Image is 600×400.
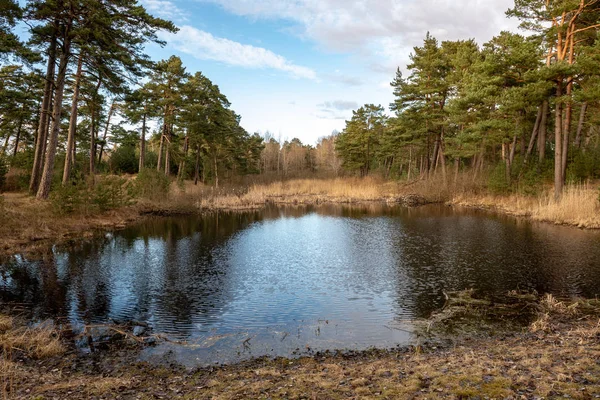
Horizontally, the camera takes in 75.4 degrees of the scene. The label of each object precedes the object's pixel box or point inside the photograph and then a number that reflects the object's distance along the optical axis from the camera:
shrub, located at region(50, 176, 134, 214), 18.59
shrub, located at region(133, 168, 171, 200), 26.90
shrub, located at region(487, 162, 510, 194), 28.61
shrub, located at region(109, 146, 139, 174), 43.25
